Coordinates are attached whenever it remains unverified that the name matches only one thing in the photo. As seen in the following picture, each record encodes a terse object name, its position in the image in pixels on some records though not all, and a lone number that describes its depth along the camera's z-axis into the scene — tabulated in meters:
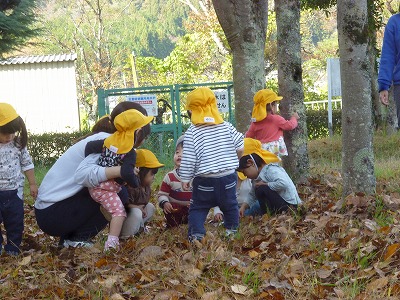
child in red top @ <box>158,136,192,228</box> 7.16
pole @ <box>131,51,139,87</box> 35.79
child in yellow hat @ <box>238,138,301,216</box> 7.07
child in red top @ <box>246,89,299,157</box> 9.18
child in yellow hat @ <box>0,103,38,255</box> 6.32
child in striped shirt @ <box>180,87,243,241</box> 6.24
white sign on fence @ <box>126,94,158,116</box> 15.02
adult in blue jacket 7.36
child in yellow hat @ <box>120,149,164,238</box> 6.54
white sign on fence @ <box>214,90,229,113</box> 15.03
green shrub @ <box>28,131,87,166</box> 19.16
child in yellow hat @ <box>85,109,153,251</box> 5.89
